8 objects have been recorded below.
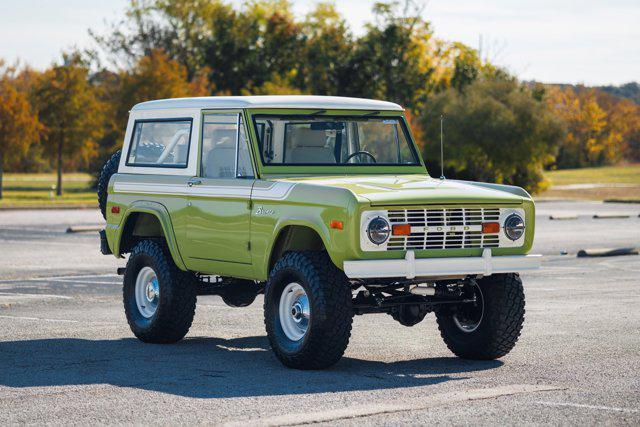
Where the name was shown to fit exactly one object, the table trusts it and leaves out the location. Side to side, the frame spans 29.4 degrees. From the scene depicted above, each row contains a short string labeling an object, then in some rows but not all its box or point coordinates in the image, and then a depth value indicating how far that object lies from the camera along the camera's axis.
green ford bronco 9.71
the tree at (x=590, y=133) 112.86
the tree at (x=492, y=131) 56.47
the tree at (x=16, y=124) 52.34
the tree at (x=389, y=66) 75.12
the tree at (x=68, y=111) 55.78
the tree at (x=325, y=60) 76.31
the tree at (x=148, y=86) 55.50
